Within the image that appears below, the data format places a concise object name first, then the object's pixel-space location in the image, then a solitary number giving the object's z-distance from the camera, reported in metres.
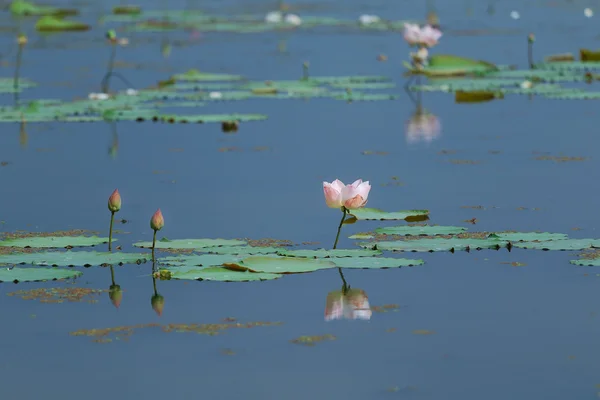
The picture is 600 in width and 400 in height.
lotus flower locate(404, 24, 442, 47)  20.14
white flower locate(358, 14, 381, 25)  31.42
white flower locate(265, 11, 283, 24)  32.94
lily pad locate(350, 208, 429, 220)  9.87
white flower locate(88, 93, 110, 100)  18.50
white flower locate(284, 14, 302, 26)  30.80
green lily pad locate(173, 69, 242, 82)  20.76
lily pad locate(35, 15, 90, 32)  31.00
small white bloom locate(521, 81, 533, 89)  18.84
